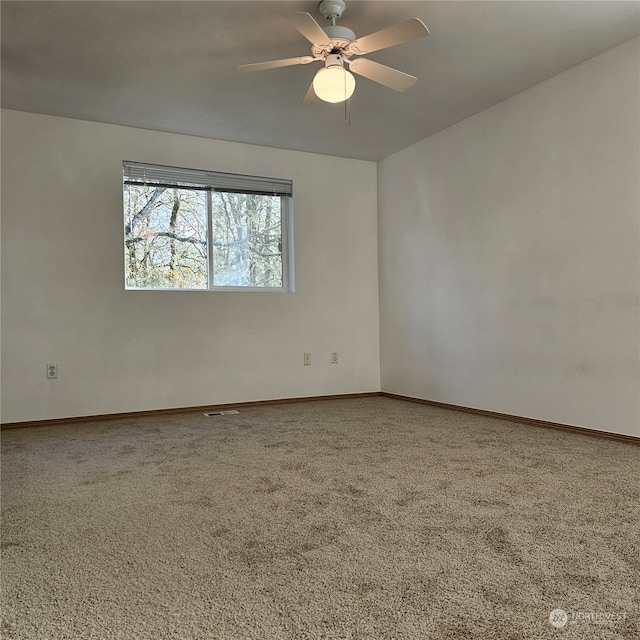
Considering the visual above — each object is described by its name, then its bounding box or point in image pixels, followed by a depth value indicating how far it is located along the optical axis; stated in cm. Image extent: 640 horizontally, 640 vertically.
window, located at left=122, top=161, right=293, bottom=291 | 418
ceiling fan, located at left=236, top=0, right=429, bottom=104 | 223
